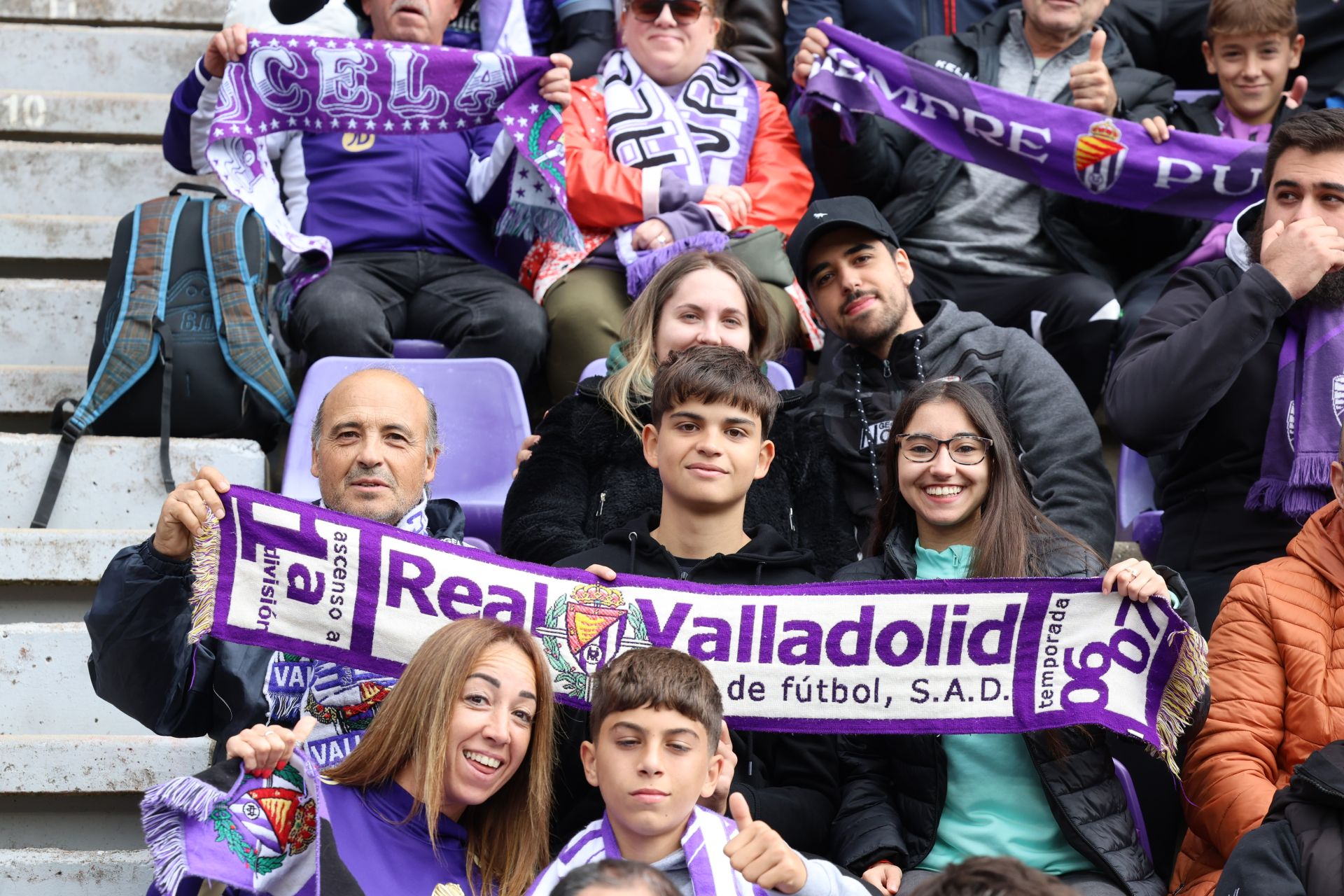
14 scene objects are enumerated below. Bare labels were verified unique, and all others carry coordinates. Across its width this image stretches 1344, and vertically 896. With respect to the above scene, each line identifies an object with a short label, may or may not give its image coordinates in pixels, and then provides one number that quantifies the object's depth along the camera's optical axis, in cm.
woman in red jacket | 980
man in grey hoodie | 766
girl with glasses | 596
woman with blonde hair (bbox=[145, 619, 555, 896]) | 515
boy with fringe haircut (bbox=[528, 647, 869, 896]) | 511
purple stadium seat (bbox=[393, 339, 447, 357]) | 986
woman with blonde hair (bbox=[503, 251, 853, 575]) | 745
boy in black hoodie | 642
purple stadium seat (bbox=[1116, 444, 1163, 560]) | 901
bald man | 606
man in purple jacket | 955
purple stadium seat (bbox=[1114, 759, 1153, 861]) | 629
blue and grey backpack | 898
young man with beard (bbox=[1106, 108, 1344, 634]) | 713
